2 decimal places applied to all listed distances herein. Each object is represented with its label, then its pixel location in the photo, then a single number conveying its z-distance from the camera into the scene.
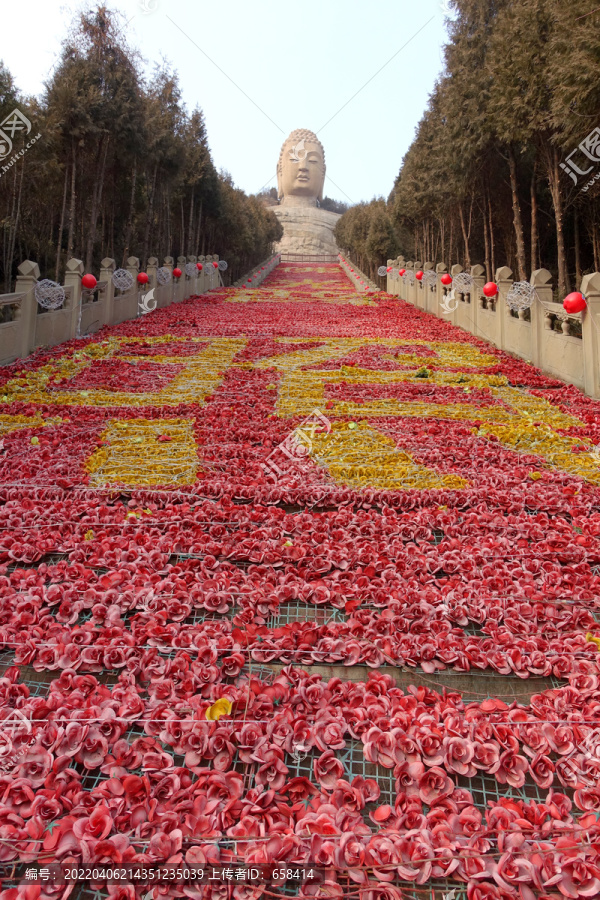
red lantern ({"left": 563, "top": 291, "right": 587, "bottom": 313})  7.13
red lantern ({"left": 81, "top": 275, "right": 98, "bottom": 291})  11.16
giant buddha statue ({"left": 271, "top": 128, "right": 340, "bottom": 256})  58.53
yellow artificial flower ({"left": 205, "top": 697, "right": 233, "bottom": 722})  2.28
